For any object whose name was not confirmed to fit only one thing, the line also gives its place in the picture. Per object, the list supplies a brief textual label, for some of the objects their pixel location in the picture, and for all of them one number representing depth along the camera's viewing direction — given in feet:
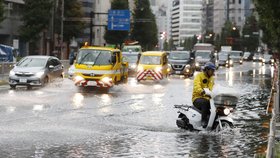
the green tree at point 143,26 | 384.47
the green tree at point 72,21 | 247.29
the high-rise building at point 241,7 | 611.43
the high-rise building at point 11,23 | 228.63
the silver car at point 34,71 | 92.99
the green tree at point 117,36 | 335.24
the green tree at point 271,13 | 106.93
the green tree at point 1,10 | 165.99
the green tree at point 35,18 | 217.56
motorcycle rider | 43.67
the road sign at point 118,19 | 220.23
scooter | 42.91
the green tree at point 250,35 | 476.54
